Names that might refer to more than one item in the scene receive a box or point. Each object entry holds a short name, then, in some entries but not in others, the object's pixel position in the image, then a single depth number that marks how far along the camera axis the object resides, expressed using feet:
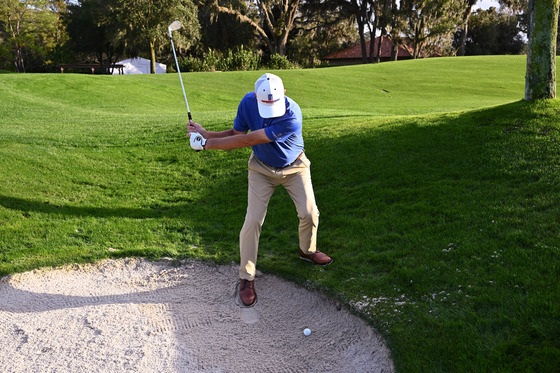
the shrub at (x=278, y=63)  117.60
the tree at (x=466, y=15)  170.77
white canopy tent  154.61
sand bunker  14.30
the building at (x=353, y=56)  201.05
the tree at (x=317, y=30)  169.37
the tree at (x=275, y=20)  151.12
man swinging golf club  15.49
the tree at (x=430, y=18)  154.63
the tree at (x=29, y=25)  163.75
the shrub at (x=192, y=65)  111.55
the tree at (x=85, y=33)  175.01
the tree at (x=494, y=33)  191.83
